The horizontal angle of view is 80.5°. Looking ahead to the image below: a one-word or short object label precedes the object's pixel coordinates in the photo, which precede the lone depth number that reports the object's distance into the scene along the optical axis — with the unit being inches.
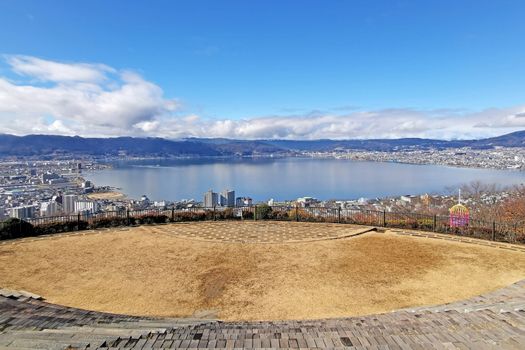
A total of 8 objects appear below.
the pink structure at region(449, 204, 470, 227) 490.9
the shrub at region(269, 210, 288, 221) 619.2
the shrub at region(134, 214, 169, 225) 571.2
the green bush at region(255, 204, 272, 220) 619.2
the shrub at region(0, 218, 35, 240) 458.3
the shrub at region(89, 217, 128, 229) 538.6
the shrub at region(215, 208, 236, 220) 615.1
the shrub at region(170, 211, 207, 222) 600.1
